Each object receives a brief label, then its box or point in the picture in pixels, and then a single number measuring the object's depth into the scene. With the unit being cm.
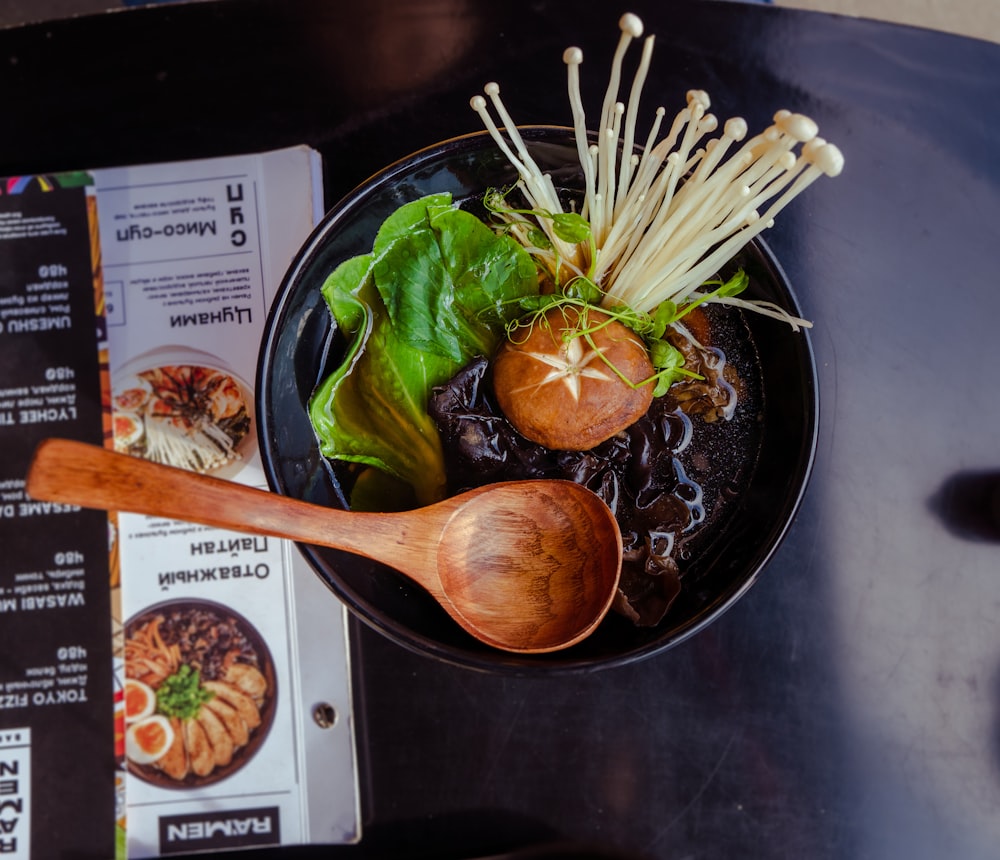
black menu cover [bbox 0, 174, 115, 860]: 37
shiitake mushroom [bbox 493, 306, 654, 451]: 31
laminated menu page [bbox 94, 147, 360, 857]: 37
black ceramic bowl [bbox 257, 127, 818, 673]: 30
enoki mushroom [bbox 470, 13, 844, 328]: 28
